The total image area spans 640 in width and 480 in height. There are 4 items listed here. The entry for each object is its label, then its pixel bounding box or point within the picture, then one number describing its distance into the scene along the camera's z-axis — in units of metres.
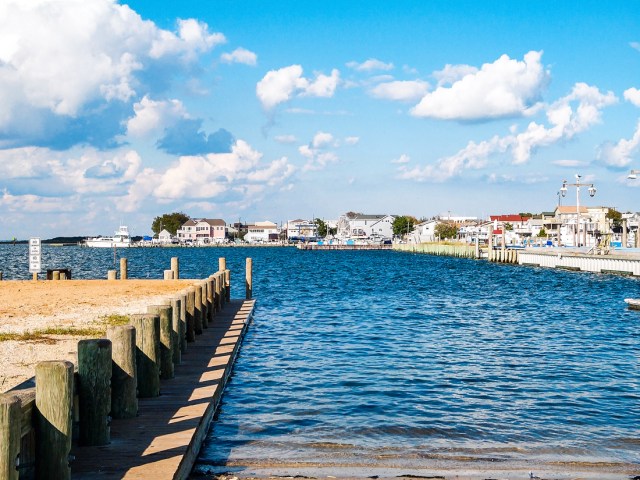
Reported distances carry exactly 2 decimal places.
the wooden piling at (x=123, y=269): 36.59
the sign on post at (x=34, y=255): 35.94
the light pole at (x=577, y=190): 66.38
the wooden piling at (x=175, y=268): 37.00
